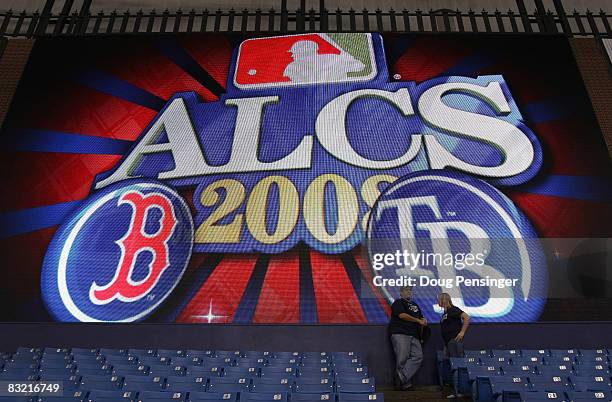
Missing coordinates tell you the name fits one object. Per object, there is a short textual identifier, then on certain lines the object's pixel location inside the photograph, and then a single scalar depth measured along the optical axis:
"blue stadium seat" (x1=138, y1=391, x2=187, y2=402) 2.92
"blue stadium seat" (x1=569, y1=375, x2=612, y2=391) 3.65
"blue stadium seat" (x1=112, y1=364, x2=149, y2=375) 4.20
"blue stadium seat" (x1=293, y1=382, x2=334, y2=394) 3.41
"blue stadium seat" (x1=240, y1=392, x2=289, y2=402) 3.00
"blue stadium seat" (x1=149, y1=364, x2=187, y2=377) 4.26
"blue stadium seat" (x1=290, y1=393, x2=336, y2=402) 3.01
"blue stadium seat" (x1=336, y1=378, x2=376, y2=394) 3.43
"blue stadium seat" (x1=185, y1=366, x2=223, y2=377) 4.28
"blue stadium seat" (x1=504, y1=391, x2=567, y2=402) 3.16
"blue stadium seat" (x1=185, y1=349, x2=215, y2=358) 5.37
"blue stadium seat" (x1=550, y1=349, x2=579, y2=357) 5.28
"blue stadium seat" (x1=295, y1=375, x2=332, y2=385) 3.68
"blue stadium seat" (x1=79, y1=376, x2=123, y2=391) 3.41
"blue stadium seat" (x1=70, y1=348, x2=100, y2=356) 5.19
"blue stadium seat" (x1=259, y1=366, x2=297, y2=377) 4.17
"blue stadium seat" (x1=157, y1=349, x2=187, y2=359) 5.43
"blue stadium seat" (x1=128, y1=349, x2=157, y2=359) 5.29
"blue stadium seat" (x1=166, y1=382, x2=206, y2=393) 3.51
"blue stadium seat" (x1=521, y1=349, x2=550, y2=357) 5.25
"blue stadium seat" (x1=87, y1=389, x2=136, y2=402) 2.93
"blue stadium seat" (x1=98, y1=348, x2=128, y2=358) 5.23
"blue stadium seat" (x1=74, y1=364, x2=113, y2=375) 4.10
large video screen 6.21
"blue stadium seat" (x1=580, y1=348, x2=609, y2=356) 5.23
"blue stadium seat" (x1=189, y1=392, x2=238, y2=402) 2.97
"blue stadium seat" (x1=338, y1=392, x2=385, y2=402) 3.02
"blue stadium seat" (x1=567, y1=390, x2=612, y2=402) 3.07
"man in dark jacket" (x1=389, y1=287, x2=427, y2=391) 5.21
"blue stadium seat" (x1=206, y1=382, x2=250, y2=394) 3.46
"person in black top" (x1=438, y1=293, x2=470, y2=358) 5.14
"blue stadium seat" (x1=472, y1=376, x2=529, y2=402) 3.59
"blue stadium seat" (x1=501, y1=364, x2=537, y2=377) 4.30
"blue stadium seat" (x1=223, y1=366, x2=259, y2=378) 4.25
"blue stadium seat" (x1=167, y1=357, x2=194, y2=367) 4.76
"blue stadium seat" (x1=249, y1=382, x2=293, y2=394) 3.45
